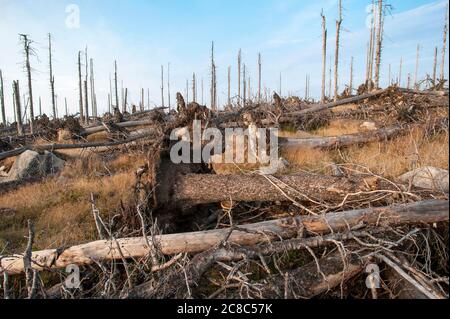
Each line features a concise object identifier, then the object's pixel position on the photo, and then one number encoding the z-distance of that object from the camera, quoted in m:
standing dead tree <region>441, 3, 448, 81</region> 22.25
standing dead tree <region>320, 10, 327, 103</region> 18.70
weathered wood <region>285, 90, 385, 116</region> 10.53
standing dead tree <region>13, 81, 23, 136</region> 16.53
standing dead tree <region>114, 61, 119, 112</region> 32.49
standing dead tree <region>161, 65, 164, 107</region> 38.73
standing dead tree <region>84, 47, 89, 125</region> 23.69
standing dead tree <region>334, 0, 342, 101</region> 17.69
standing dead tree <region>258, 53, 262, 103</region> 35.44
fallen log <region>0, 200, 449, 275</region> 3.30
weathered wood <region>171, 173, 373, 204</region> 3.95
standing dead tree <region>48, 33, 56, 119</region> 23.87
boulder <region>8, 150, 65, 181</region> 7.48
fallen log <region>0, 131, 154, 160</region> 8.42
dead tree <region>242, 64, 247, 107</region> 36.69
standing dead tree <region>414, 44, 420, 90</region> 33.21
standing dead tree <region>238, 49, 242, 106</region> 32.72
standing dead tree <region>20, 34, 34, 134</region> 19.87
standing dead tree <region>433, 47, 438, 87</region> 27.61
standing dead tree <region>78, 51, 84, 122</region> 24.30
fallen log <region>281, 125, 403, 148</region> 7.54
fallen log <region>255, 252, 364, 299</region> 2.62
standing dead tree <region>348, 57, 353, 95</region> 31.56
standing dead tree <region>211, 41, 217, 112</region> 30.12
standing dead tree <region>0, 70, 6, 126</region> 25.44
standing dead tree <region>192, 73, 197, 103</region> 34.48
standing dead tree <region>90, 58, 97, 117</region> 32.66
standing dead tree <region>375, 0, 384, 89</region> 15.74
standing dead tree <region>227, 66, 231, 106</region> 37.97
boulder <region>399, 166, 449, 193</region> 3.63
